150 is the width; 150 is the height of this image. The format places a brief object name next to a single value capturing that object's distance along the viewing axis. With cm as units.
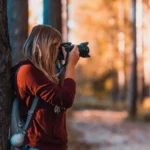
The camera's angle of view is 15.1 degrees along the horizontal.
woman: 440
